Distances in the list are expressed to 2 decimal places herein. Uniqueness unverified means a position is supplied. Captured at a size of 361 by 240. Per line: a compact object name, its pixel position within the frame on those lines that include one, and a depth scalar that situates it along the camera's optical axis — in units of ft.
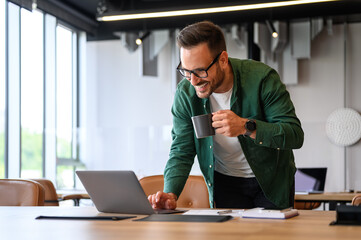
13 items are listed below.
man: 6.51
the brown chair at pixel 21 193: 7.85
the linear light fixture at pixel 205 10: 17.68
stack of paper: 5.24
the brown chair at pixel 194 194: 7.74
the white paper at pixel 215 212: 5.62
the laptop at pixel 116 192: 5.74
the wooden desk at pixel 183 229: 4.17
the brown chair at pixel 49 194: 13.35
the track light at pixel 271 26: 21.06
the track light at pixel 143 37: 22.17
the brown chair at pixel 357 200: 7.60
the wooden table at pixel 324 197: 14.33
